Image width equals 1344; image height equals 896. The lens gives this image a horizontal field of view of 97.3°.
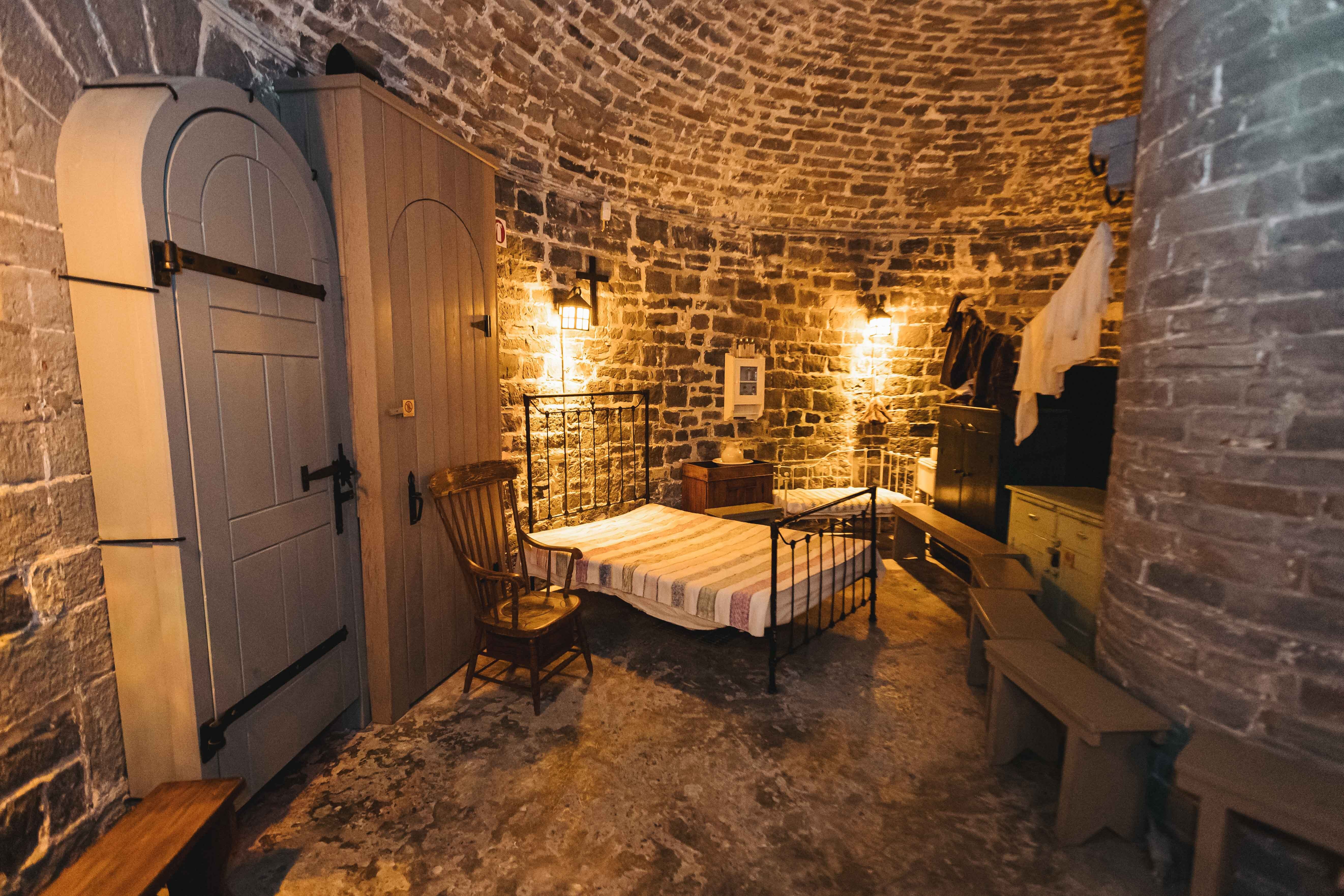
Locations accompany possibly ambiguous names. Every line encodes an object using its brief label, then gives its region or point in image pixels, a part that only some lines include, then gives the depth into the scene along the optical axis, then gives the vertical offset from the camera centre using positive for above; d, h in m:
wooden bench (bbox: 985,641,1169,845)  2.08 -1.29
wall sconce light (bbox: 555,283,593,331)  4.47 +0.59
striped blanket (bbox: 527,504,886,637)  3.20 -1.07
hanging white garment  2.92 +0.33
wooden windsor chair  2.98 -1.09
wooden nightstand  5.47 -0.91
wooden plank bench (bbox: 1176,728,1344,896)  1.61 -1.15
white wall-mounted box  5.90 +0.01
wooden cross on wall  4.73 +0.89
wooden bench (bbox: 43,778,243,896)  1.44 -1.19
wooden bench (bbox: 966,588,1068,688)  2.81 -1.15
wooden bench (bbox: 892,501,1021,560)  4.16 -1.11
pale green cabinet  3.25 -0.96
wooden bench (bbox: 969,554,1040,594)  3.42 -1.12
